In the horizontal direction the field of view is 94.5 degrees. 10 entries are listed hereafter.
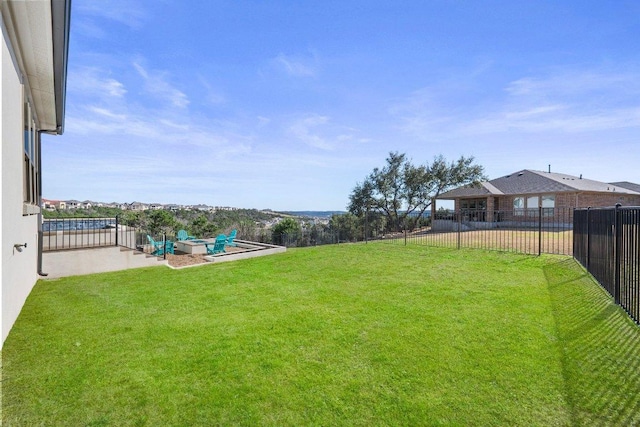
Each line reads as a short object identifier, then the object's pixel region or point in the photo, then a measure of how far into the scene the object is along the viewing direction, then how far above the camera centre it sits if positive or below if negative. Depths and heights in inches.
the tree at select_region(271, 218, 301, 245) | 881.5 -38.9
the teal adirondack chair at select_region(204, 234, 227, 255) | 483.2 -54.4
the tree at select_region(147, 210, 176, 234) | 883.6 -21.0
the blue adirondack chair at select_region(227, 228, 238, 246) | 521.3 -46.7
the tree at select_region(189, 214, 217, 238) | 770.2 -43.4
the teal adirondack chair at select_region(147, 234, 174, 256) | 485.1 -58.4
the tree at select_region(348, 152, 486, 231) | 986.7 +96.8
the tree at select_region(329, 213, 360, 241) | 980.8 -32.8
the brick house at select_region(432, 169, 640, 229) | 887.7 +63.1
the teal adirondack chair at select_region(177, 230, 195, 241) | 588.3 -45.4
